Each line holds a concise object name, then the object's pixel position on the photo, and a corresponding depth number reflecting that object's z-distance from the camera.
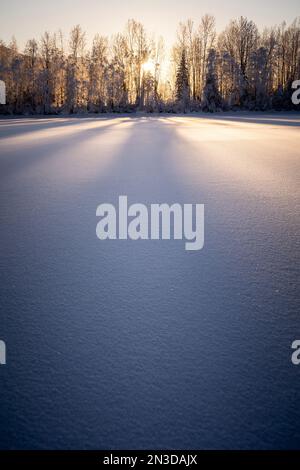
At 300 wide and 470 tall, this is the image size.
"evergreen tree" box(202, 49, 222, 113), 39.53
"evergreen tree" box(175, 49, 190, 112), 46.25
